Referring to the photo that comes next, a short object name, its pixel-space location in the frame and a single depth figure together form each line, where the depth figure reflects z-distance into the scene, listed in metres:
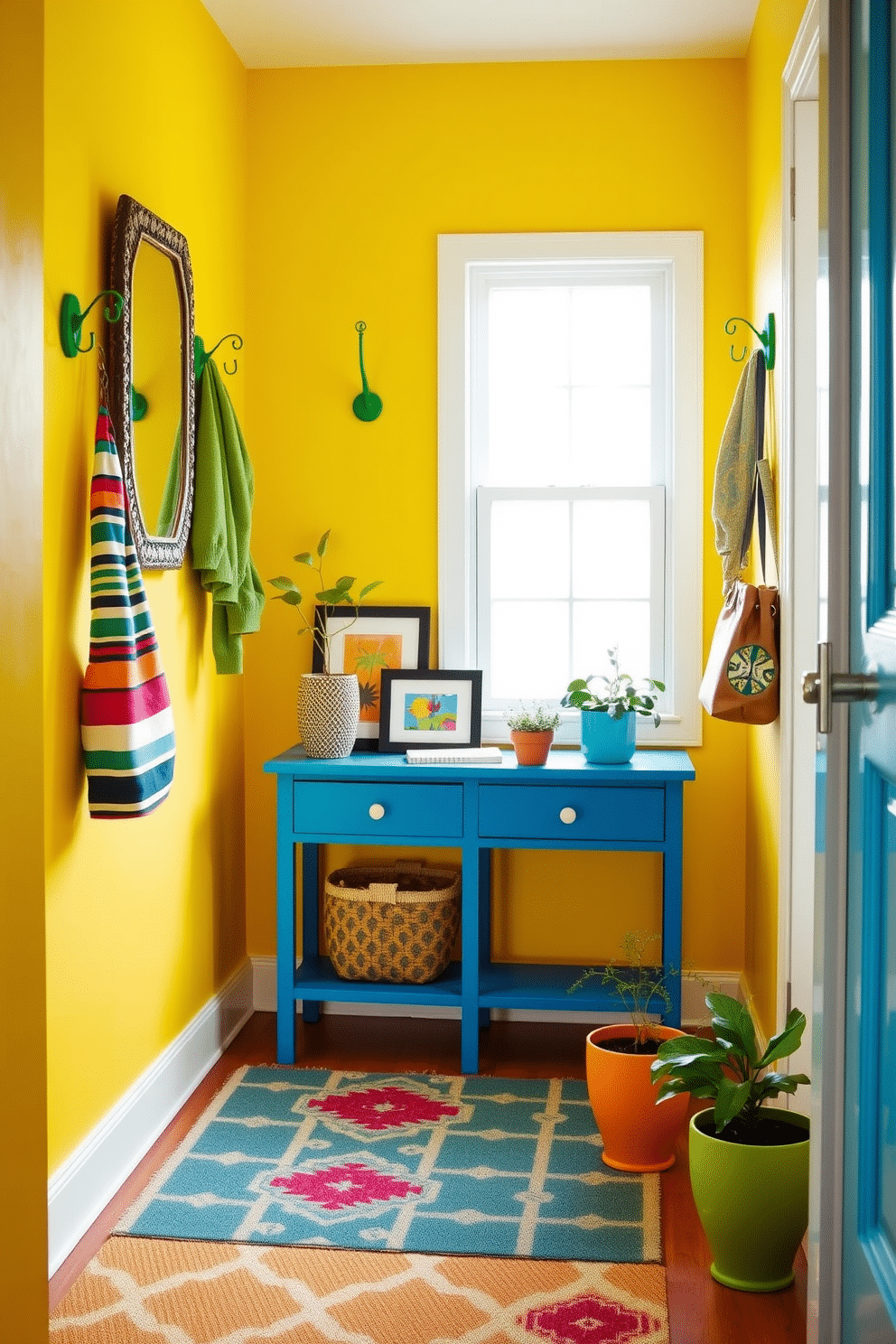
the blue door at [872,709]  1.37
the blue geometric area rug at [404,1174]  2.30
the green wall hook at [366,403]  3.44
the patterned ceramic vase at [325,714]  3.19
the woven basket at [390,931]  3.18
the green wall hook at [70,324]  2.19
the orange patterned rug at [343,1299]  2.00
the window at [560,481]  3.44
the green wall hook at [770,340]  2.83
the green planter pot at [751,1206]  2.03
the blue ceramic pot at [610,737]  3.13
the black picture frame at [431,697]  3.36
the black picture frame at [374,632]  3.46
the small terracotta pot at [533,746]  3.13
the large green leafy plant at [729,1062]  2.10
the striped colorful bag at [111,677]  2.23
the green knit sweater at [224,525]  2.88
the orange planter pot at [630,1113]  2.51
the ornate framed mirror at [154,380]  2.40
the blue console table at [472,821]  3.05
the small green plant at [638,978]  2.98
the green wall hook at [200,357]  2.96
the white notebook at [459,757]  3.12
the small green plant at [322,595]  3.21
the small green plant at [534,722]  3.15
